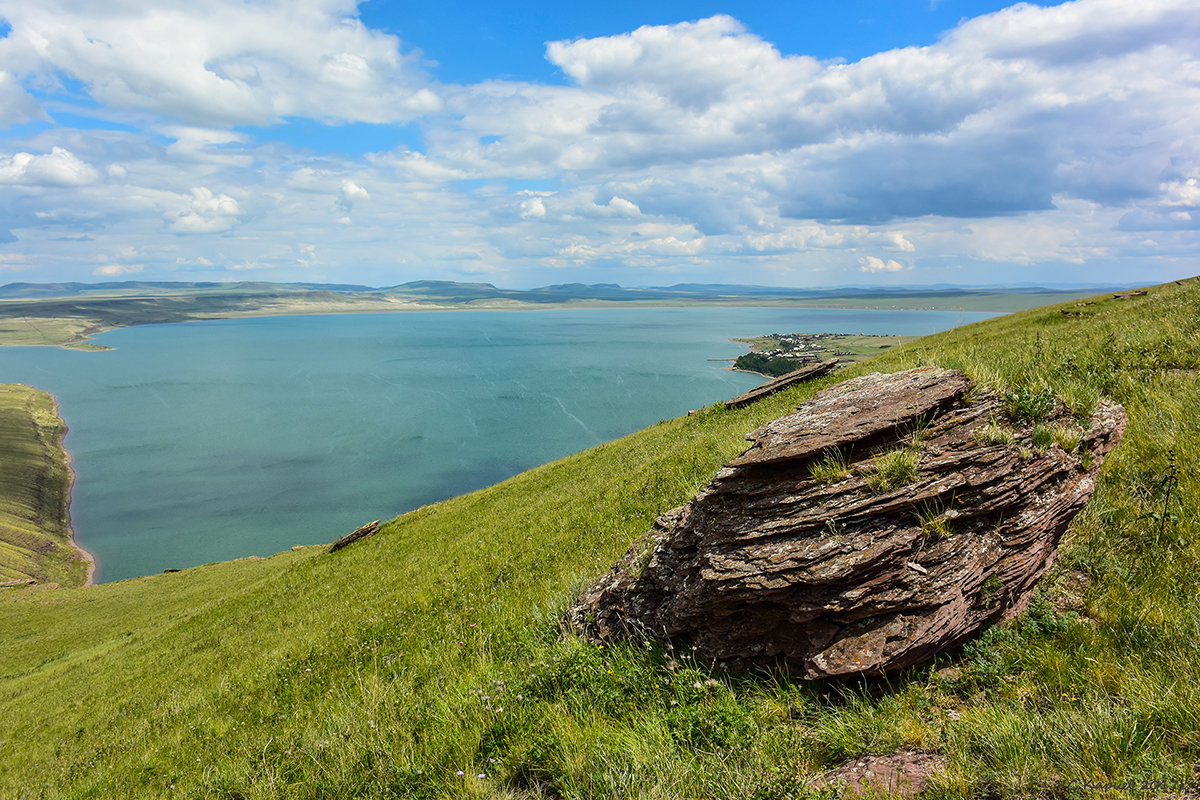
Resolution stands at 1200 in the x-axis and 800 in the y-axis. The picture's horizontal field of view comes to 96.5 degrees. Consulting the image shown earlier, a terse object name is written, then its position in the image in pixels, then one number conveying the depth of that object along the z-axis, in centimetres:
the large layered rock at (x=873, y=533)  611
